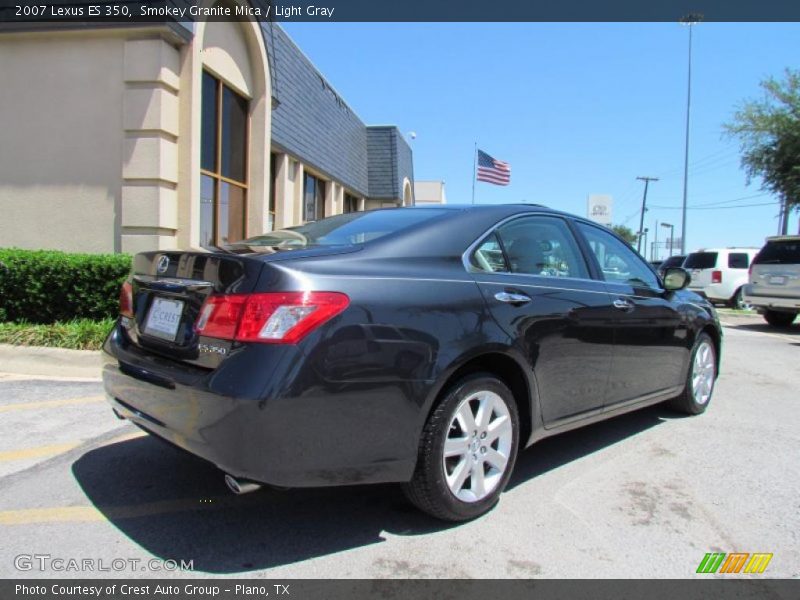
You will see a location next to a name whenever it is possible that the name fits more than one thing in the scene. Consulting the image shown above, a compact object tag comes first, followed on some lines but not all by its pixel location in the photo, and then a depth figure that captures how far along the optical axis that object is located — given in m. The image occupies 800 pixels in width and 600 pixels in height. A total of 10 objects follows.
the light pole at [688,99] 28.86
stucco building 7.58
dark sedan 2.35
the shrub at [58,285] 6.58
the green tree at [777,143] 20.14
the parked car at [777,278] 11.85
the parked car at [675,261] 21.26
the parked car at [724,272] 17.64
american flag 22.91
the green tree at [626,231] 92.36
